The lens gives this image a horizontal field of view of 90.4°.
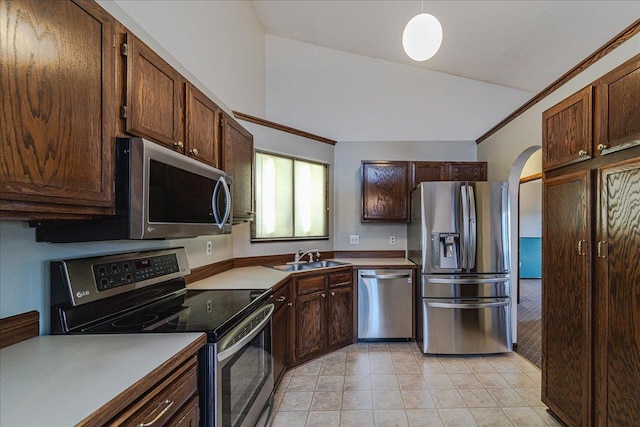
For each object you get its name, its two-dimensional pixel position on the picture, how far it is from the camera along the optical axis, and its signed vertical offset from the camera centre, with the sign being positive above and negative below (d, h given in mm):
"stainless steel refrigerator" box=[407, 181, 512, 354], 3191 -526
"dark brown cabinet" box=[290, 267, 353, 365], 2920 -973
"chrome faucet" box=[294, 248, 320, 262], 3600 -443
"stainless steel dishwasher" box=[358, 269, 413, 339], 3494 -969
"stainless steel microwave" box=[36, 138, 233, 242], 1242 +68
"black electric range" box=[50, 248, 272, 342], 1298 -419
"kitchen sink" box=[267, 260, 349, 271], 3444 -551
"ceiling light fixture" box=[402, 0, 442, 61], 2145 +1240
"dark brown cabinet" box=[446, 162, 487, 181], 3947 +560
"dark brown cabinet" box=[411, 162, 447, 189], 3930 +559
